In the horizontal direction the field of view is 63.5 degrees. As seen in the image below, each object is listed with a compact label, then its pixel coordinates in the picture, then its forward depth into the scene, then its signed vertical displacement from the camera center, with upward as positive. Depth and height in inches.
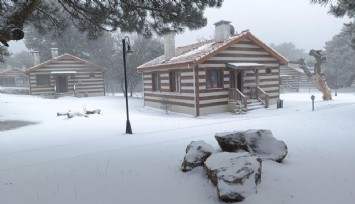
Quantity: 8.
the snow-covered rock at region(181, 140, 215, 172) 237.7 -63.9
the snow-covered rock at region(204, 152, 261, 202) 183.2 -64.4
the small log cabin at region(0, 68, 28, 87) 1871.3 +48.7
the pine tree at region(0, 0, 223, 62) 343.9 +85.9
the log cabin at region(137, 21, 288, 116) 662.5 +14.6
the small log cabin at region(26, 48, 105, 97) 1219.2 +24.7
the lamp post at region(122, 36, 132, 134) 434.9 +48.8
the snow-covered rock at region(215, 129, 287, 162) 253.8 -59.1
